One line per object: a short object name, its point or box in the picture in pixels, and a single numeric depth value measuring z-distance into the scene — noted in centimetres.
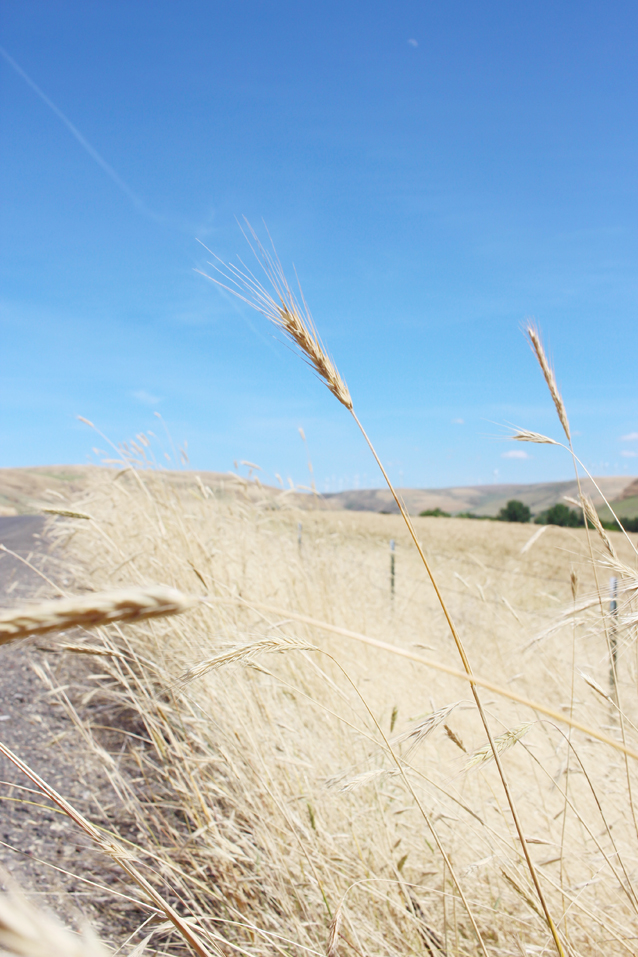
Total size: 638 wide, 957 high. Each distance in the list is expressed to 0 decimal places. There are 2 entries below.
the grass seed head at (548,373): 73
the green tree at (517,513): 3854
